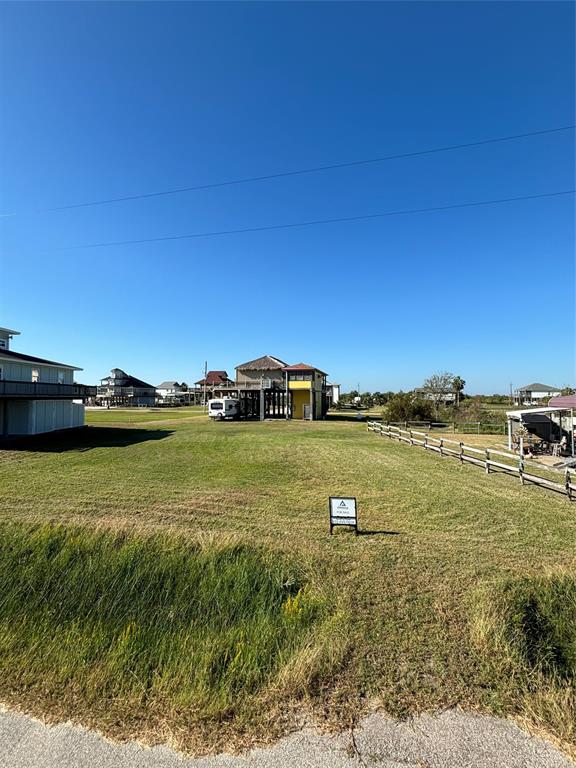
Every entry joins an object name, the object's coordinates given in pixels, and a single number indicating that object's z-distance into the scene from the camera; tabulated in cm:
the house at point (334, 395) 6812
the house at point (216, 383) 4262
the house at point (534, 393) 7303
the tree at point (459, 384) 6647
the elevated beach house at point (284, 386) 4106
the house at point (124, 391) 8194
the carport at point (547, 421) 1925
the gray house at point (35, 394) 2206
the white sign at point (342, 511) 767
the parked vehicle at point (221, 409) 3753
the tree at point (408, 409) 3491
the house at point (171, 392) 9216
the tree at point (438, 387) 4919
